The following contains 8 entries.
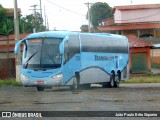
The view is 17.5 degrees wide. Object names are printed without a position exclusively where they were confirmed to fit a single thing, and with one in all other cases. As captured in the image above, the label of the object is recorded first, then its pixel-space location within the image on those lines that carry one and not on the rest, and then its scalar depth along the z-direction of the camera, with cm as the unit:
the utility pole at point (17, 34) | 3606
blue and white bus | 2683
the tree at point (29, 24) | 8568
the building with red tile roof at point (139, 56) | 5659
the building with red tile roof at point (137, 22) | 7375
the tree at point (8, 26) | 5487
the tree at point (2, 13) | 7975
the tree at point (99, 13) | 10419
